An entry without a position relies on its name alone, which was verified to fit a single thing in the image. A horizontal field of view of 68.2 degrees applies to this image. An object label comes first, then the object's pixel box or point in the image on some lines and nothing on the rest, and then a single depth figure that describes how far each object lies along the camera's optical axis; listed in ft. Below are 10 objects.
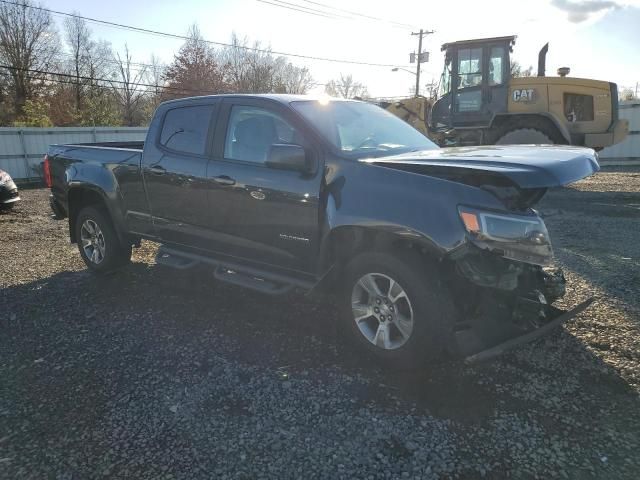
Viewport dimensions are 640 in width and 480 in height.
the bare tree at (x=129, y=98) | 151.53
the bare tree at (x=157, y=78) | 137.39
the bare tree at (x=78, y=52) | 141.18
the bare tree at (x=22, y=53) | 116.06
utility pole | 145.23
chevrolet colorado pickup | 10.07
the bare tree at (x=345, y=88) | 210.79
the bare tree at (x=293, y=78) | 172.96
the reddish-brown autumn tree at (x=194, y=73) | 135.03
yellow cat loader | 39.40
